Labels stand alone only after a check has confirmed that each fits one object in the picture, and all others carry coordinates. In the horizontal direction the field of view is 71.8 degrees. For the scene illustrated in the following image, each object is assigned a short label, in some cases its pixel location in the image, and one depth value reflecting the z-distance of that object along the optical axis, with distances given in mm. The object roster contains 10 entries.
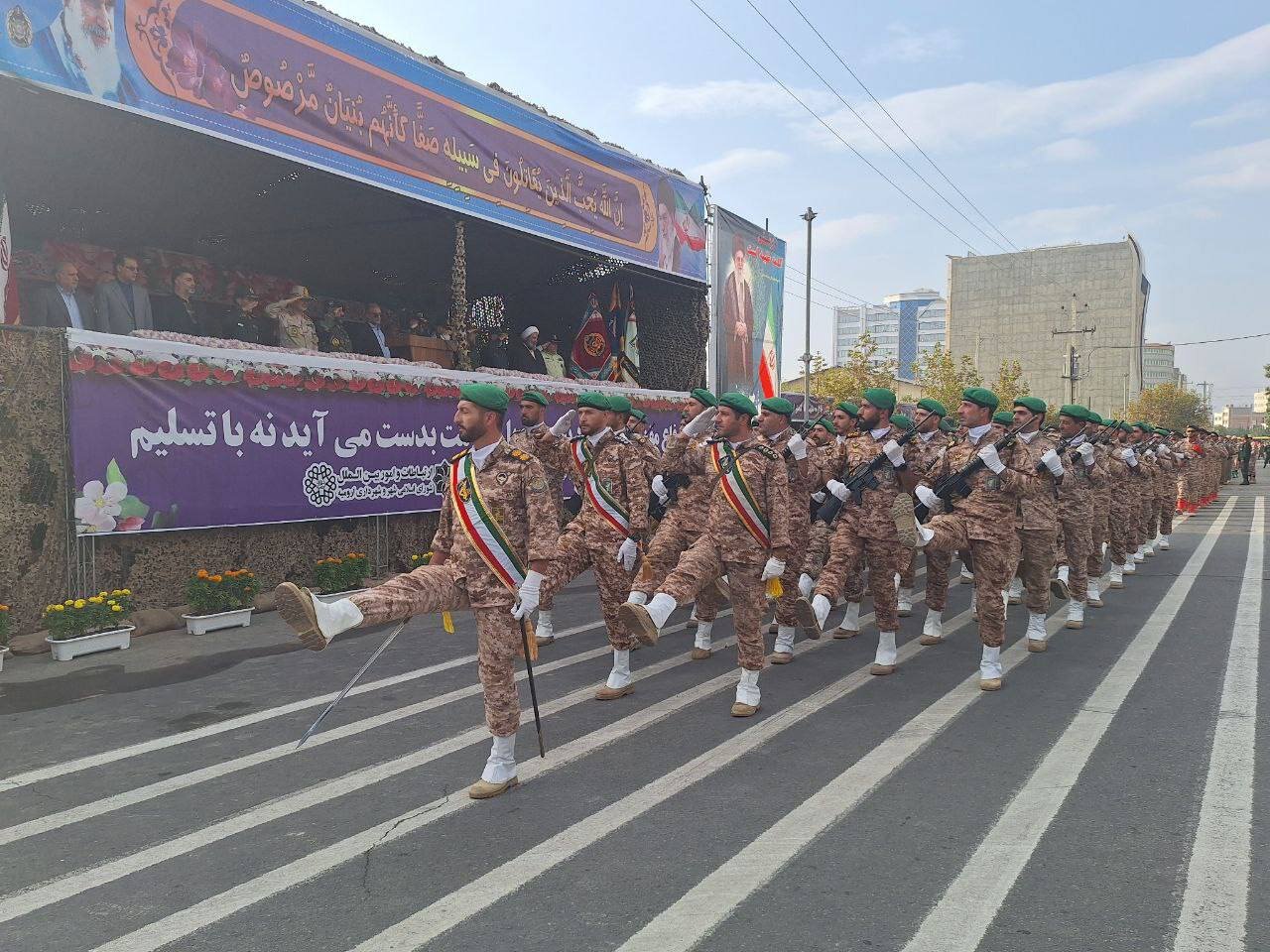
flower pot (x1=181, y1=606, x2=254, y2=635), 8188
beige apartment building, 108188
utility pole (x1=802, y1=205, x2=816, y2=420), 26078
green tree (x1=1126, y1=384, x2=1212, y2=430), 75500
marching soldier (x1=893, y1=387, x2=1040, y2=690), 6484
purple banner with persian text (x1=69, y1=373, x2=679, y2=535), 7941
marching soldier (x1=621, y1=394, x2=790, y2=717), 5684
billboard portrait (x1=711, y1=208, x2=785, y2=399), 18906
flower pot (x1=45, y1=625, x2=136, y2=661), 7145
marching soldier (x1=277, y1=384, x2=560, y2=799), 4449
